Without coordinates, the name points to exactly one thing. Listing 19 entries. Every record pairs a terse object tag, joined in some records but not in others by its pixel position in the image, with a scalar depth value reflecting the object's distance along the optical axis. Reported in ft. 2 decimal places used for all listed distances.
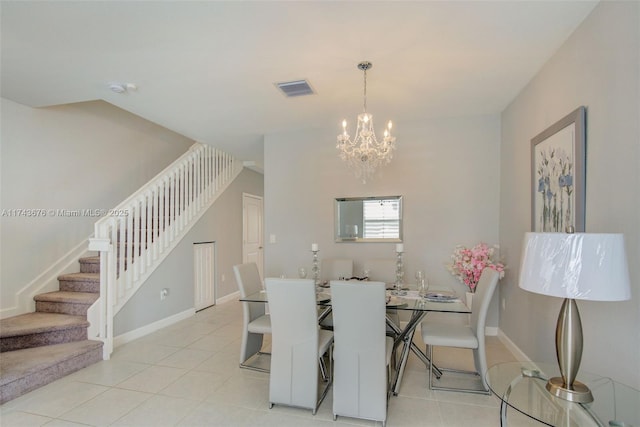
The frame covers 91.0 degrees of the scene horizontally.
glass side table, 4.24
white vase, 11.51
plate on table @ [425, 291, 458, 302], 8.60
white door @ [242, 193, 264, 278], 20.62
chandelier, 9.07
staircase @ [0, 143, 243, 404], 9.00
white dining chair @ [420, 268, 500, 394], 8.03
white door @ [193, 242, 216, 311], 16.35
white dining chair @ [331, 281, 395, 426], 6.57
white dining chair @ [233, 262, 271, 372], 9.54
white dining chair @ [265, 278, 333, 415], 7.12
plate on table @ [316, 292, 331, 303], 8.61
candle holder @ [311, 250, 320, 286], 10.52
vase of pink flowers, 11.28
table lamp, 4.11
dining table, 7.80
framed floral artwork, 6.75
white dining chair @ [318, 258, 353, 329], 12.34
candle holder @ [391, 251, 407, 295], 9.46
